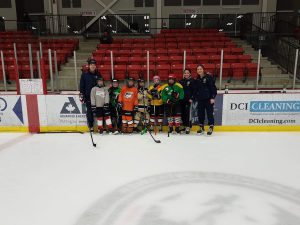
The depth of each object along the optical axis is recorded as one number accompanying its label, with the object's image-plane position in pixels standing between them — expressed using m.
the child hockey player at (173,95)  4.65
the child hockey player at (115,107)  4.82
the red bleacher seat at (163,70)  6.57
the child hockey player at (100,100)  4.69
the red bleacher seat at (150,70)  6.56
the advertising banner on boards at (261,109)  4.94
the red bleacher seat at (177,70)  6.80
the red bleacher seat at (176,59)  7.40
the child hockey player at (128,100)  4.74
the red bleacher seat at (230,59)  7.47
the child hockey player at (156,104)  4.74
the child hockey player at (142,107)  4.80
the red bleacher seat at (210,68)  6.84
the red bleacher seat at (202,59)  7.32
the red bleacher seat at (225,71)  6.67
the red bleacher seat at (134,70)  6.59
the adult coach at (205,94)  4.65
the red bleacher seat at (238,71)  6.64
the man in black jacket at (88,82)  4.76
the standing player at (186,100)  4.74
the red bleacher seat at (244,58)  7.54
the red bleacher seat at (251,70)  6.68
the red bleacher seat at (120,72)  6.71
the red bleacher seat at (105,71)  6.68
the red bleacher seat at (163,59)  7.33
